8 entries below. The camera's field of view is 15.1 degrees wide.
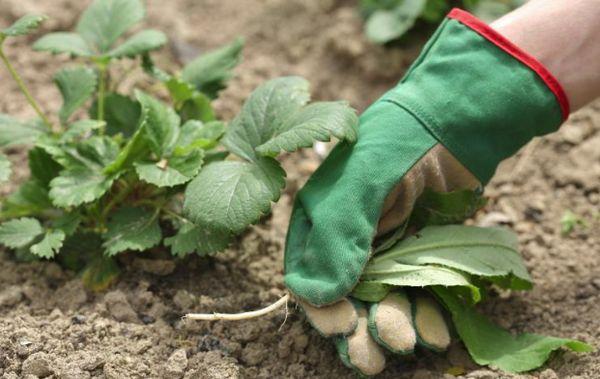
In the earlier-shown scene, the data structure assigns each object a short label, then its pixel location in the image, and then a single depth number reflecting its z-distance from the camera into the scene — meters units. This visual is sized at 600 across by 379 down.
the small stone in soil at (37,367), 1.62
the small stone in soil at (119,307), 1.68
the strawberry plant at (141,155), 1.64
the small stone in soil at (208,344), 1.66
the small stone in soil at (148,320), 1.68
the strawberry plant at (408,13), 1.94
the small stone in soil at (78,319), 1.67
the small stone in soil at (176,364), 1.63
